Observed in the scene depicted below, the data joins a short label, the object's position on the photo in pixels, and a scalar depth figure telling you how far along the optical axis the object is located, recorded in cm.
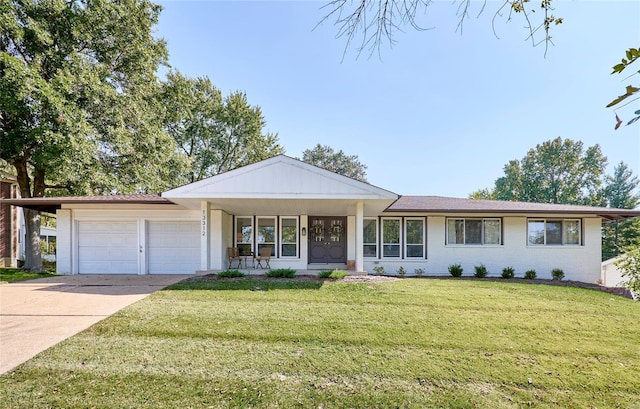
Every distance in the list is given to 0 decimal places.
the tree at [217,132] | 2447
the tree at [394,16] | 265
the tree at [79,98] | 1155
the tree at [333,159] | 3919
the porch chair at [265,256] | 1227
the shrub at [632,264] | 784
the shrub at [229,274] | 941
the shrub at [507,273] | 1157
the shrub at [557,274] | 1196
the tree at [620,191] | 3459
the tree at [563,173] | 3384
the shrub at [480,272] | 1174
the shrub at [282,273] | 952
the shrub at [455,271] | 1170
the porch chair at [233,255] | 1225
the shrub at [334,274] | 916
